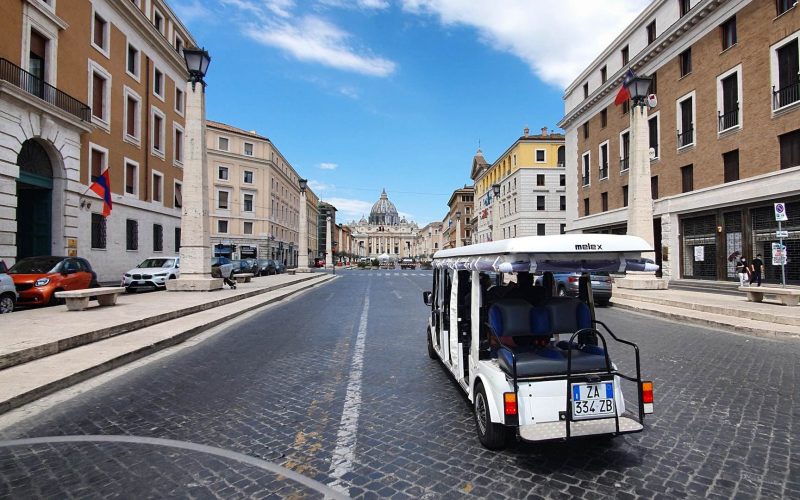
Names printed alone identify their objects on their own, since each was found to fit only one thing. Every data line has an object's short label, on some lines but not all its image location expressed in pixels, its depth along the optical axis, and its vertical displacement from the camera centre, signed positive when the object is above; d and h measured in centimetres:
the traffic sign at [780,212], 1373 +139
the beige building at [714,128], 2023 +697
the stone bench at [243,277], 2431 -93
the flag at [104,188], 1848 +306
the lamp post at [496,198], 3275 +457
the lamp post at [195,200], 1723 +239
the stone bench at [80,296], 1080 -86
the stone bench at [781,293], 1247 -105
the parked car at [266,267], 3993 -65
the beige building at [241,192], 5609 +891
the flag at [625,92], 1960 +748
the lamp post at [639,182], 1941 +338
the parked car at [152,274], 1861 -56
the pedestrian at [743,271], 2003 -64
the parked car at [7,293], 1124 -82
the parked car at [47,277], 1260 -46
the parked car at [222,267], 1945 -33
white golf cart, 352 -86
